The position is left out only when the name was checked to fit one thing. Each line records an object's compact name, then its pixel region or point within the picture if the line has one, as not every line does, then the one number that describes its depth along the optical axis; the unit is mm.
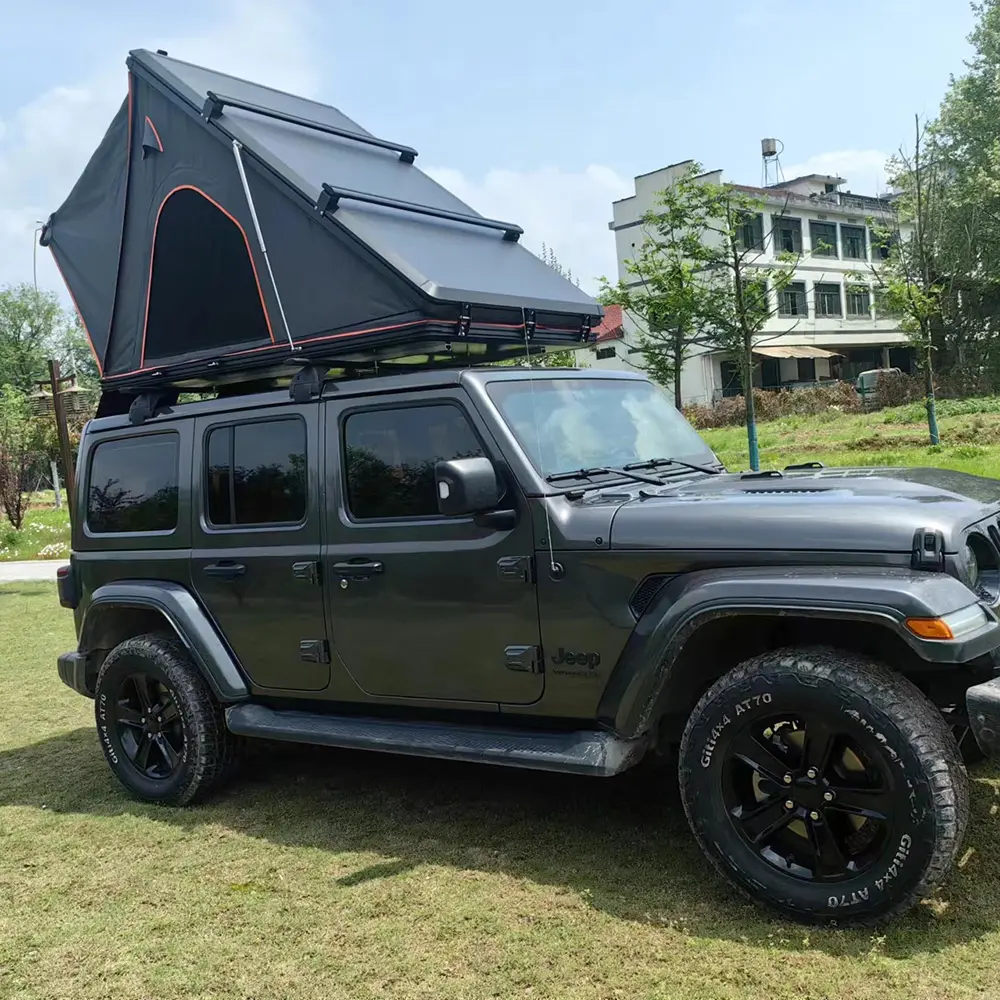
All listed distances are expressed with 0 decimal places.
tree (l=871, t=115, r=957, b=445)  19828
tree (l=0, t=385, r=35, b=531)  22766
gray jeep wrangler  3268
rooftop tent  4473
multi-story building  42625
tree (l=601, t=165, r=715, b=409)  13609
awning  43406
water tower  43125
